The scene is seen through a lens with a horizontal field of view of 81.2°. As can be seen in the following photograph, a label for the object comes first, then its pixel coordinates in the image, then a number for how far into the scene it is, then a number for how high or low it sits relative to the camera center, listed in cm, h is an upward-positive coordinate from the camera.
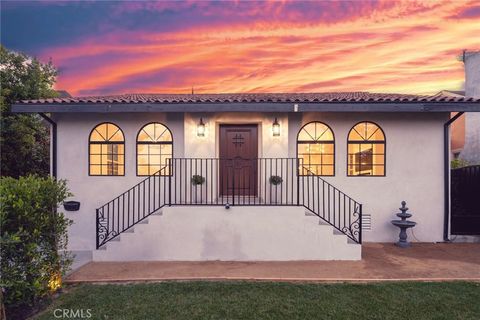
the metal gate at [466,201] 734 -112
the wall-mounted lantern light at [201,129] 709 +77
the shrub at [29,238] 352 -107
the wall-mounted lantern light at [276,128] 709 +80
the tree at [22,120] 994 +146
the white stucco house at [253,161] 716 -4
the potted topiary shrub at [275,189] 685 -77
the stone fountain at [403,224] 672 -157
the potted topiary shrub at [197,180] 679 -50
